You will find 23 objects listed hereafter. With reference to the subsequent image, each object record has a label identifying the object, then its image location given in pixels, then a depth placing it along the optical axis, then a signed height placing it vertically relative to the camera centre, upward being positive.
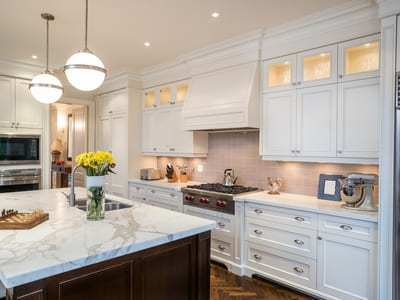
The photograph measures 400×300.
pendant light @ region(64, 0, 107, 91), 2.02 +0.55
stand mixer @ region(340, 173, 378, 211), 2.59 -0.39
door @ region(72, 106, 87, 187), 5.73 +0.24
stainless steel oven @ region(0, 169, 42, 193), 4.20 -0.51
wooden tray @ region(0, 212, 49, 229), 1.84 -0.50
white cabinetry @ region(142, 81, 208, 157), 4.25 +0.32
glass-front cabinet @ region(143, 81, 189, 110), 4.42 +0.85
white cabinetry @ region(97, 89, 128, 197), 4.92 +0.24
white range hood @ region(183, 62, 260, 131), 3.30 +0.59
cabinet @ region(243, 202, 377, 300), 2.43 -0.97
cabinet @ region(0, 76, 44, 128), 4.23 +0.61
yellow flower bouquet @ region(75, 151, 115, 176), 1.99 -0.11
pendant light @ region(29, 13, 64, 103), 2.62 +0.54
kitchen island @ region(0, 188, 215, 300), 1.30 -0.55
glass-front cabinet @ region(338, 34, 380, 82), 2.63 +0.87
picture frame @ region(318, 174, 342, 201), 2.97 -0.40
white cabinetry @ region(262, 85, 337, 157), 2.83 +0.28
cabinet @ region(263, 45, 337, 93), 2.85 +0.86
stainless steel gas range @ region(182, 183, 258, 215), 3.30 -0.58
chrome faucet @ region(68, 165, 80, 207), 2.57 -0.47
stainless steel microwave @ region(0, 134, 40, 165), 4.20 -0.05
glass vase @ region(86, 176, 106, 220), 2.00 -0.36
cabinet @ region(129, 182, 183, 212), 3.96 -0.73
